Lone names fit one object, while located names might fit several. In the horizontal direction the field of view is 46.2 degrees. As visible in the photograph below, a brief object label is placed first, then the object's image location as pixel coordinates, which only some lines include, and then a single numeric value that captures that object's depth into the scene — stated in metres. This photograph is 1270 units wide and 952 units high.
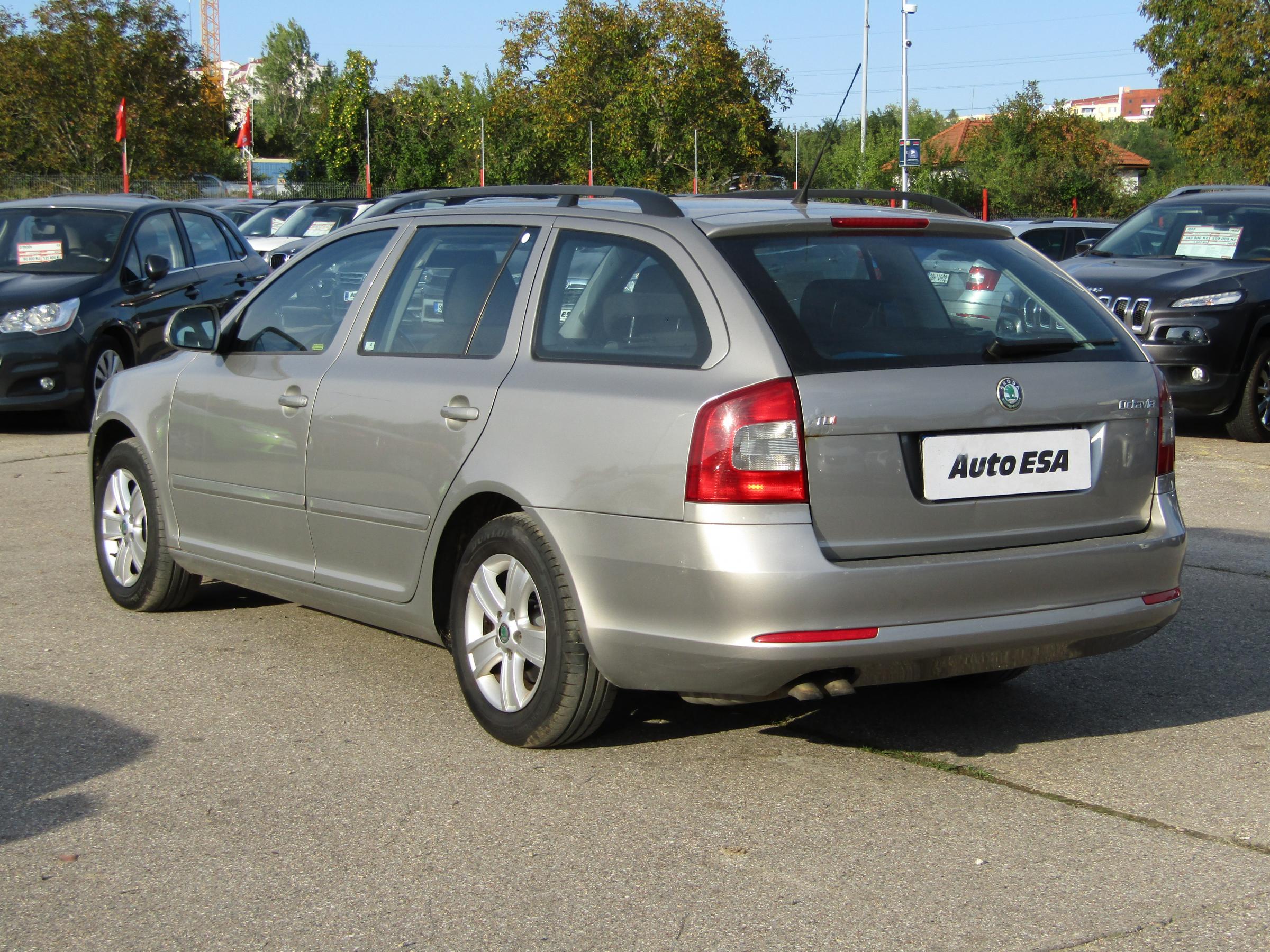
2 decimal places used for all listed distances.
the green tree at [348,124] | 56.62
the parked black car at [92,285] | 11.59
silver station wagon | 3.77
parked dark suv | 10.96
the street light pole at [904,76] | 42.50
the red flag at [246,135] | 32.22
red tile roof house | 57.78
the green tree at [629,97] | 56.38
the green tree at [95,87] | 44.12
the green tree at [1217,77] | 37.97
